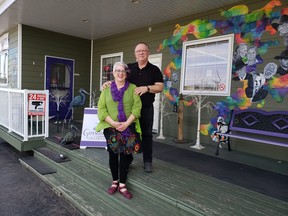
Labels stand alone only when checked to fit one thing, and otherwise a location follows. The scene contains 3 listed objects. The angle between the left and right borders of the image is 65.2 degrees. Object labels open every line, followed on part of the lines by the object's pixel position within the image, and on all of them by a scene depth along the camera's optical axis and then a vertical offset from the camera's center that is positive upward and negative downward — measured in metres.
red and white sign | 3.95 -0.21
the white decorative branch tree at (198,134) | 3.84 -0.63
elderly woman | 2.17 -0.17
